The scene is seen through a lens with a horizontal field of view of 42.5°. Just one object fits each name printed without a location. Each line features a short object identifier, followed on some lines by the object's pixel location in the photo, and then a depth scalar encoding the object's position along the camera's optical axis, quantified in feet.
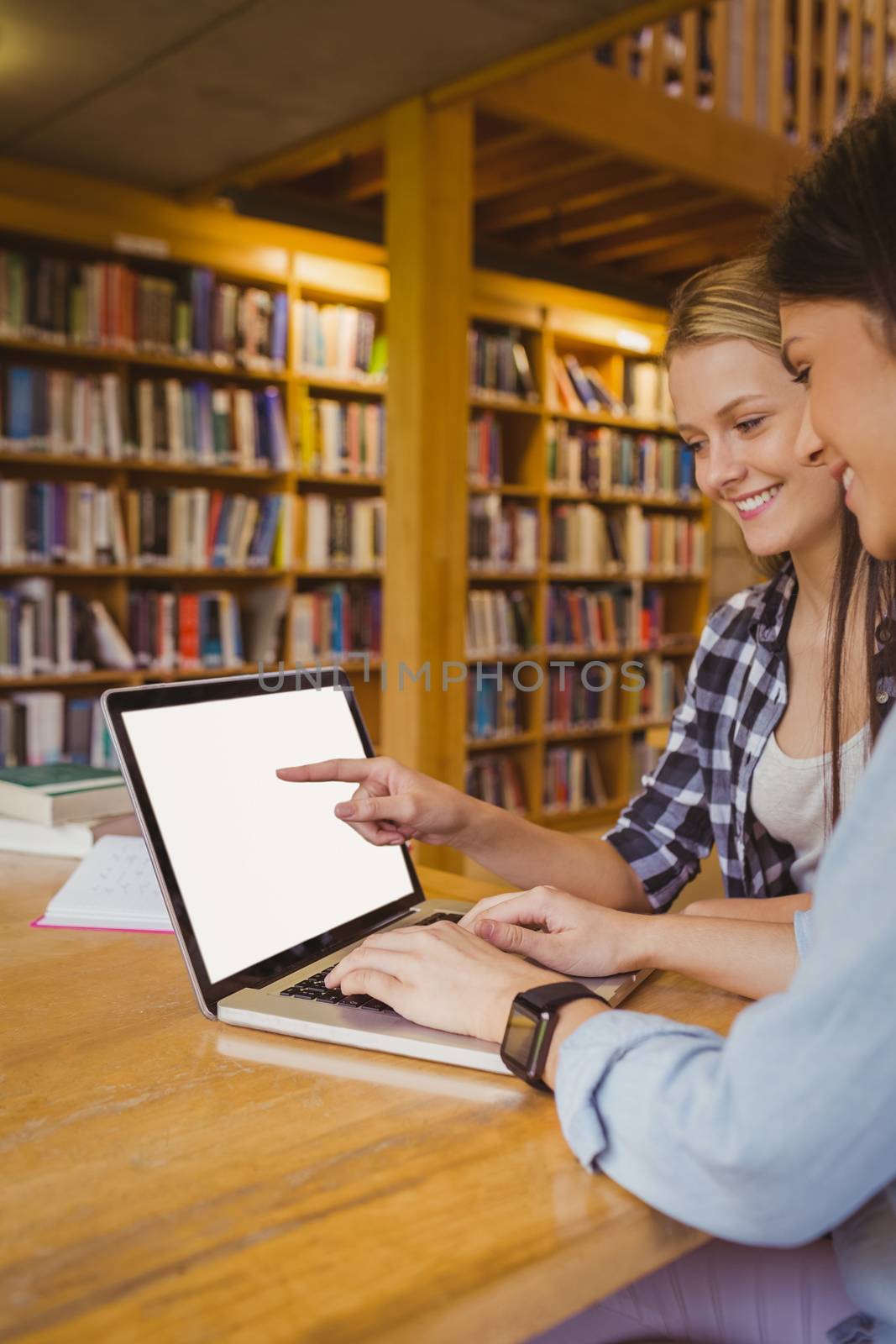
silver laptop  2.99
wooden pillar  11.32
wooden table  1.85
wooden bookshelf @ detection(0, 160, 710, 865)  11.41
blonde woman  4.20
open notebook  4.00
